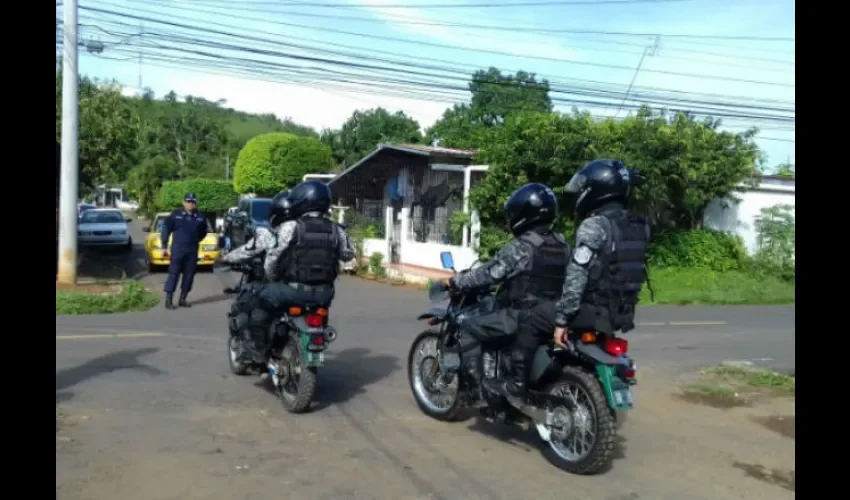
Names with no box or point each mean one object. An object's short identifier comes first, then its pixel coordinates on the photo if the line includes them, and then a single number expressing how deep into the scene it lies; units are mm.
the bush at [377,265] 19980
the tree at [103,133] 20422
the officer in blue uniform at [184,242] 13055
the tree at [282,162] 35594
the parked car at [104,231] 24062
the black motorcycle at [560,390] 5098
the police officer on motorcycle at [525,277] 5562
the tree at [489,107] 48500
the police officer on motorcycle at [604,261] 5203
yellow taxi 19938
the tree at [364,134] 49500
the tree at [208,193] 40438
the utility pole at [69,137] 15500
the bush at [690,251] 21328
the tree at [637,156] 17797
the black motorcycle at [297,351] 6473
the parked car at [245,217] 21750
